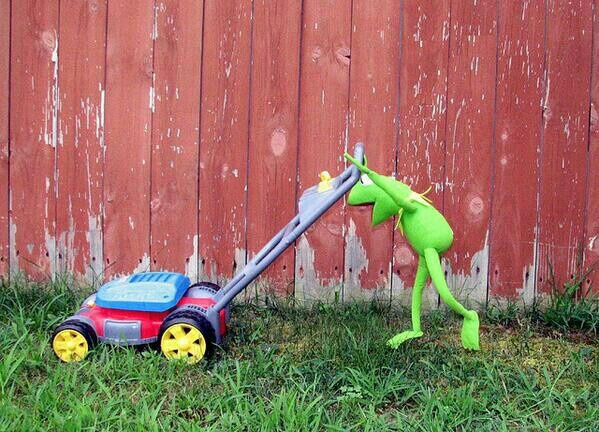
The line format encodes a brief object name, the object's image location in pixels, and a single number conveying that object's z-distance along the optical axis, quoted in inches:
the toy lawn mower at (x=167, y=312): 111.8
